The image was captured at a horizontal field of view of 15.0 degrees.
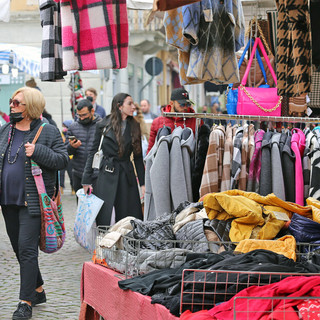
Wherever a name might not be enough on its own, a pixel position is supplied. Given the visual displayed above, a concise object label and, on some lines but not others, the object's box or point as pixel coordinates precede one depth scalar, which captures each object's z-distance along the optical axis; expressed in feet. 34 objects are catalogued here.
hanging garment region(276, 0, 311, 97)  25.62
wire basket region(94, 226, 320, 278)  25.18
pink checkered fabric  23.97
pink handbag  36.20
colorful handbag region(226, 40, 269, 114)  36.99
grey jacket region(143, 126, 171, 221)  33.90
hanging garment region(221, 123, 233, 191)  32.91
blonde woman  34.20
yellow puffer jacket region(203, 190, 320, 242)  25.89
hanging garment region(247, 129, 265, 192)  32.40
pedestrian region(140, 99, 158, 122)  93.88
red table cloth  22.87
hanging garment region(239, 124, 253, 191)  32.82
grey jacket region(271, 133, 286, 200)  31.51
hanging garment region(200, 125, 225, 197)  32.91
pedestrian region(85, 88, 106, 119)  73.70
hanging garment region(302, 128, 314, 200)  31.80
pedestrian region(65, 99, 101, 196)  52.79
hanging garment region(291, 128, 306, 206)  31.50
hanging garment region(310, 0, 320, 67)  26.28
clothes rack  33.49
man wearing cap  37.65
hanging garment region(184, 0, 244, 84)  28.95
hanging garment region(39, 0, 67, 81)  27.62
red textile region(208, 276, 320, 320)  19.19
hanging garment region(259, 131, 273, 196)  31.78
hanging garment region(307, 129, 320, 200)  30.87
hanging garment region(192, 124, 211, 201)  34.22
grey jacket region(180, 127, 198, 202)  34.07
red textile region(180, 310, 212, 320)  19.78
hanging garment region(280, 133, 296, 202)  31.95
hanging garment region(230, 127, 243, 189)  32.63
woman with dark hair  43.55
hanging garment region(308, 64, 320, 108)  39.24
